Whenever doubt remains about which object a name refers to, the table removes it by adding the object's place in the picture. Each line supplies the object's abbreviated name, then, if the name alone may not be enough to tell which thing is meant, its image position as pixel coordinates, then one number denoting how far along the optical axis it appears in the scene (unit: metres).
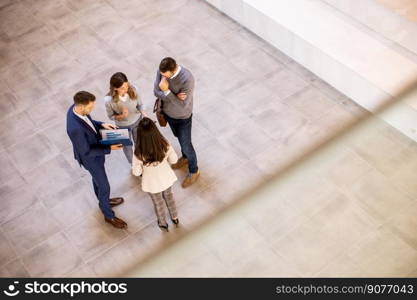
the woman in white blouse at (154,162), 4.68
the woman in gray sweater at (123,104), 5.25
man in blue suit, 4.93
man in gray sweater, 5.27
